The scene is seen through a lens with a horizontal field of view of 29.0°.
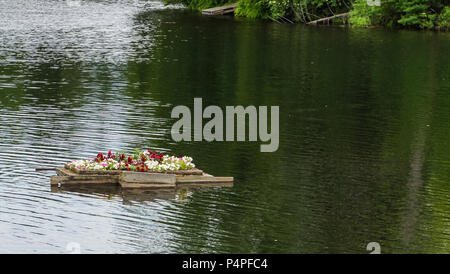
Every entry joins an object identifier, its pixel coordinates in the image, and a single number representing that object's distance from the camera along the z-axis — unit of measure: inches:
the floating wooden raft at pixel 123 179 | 1112.8
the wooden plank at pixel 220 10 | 3991.1
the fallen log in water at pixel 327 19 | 3567.9
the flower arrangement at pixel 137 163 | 1125.7
